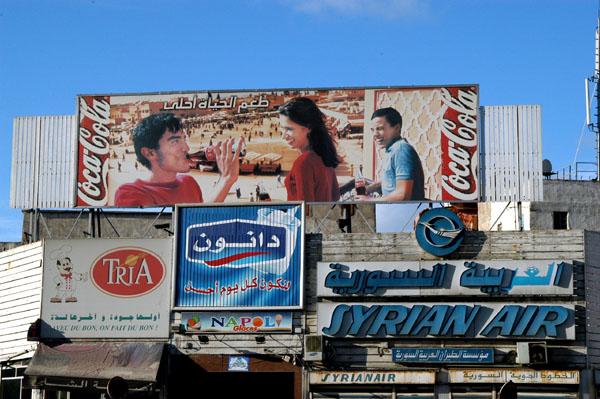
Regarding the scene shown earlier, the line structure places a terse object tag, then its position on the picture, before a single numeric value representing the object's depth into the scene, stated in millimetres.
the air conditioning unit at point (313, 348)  27844
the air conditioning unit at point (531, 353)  27062
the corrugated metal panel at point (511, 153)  30750
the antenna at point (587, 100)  46969
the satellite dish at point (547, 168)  46562
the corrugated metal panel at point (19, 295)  30781
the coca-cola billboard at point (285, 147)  30688
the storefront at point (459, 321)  27469
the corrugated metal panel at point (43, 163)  32438
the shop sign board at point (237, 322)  28766
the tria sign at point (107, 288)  29516
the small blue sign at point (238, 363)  28594
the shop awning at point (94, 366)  28411
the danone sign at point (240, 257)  29047
